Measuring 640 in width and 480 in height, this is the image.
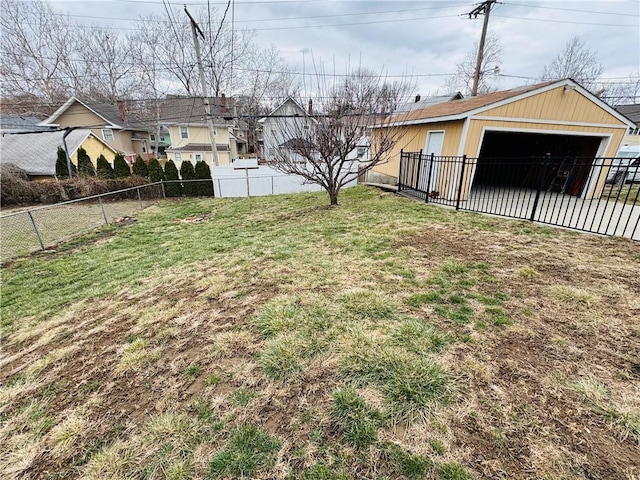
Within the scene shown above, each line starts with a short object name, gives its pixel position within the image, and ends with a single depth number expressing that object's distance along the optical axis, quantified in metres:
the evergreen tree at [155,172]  12.89
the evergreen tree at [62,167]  13.59
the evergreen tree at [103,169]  13.16
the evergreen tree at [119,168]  13.12
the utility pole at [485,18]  12.68
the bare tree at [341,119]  6.66
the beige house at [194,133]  22.84
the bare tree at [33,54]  20.88
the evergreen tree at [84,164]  13.42
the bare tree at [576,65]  23.47
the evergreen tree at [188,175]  12.81
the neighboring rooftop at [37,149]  14.66
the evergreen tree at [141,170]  13.22
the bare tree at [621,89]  25.43
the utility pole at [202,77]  11.68
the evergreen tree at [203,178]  12.76
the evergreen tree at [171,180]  12.80
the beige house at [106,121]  21.58
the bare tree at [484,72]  20.82
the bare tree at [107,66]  23.89
